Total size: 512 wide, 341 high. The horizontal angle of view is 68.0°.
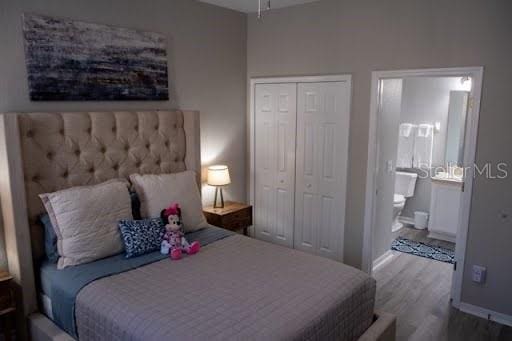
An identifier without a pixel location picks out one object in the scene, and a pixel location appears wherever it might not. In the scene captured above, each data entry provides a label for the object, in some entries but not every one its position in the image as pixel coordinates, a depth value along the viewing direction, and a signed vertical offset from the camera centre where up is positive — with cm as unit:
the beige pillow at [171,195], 276 -61
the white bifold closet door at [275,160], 393 -49
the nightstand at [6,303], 225 -114
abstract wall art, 250 +37
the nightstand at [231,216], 359 -98
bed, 179 -94
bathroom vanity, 459 -112
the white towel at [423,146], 496 -41
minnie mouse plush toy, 253 -85
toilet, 492 -101
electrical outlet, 296 -123
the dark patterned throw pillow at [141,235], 246 -81
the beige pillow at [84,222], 231 -68
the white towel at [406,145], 511 -41
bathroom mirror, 474 -17
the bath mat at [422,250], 420 -156
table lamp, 363 -60
